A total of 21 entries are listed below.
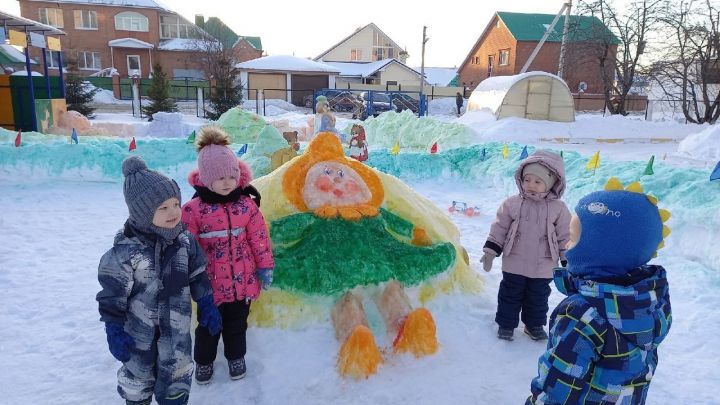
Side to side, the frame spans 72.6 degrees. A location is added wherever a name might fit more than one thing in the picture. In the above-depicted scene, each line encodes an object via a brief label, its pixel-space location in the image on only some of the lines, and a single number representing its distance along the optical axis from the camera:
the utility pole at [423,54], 28.53
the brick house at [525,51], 28.93
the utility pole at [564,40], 20.89
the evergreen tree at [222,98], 20.69
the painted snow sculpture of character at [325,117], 9.08
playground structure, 12.44
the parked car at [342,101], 25.94
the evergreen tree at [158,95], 20.00
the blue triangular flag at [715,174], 5.97
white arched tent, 17.28
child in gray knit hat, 2.29
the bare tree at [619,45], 21.14
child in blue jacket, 1.78
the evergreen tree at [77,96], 19.55
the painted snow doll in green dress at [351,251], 3.24
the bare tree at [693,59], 17.27
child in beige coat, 3.35
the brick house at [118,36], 35.53
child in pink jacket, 2.78
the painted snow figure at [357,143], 8.66
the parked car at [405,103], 26.50
